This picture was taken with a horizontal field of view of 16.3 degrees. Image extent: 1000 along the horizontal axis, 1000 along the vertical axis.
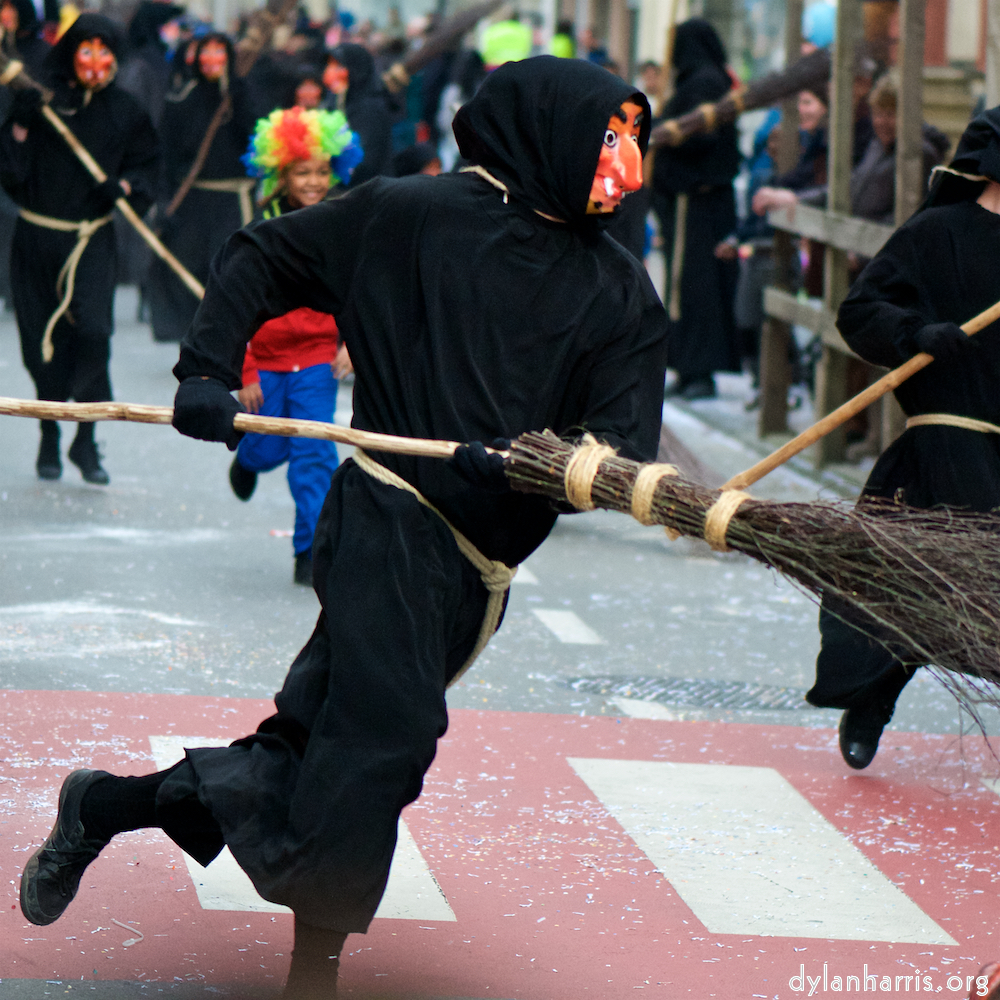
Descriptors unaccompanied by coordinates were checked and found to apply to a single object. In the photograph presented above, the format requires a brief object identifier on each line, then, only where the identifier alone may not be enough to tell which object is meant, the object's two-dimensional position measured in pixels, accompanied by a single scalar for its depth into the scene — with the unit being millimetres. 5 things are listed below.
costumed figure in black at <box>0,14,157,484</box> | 17176
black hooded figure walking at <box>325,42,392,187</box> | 28675
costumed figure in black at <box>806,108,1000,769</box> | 9814
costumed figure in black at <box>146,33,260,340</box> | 25334
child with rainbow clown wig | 13384
